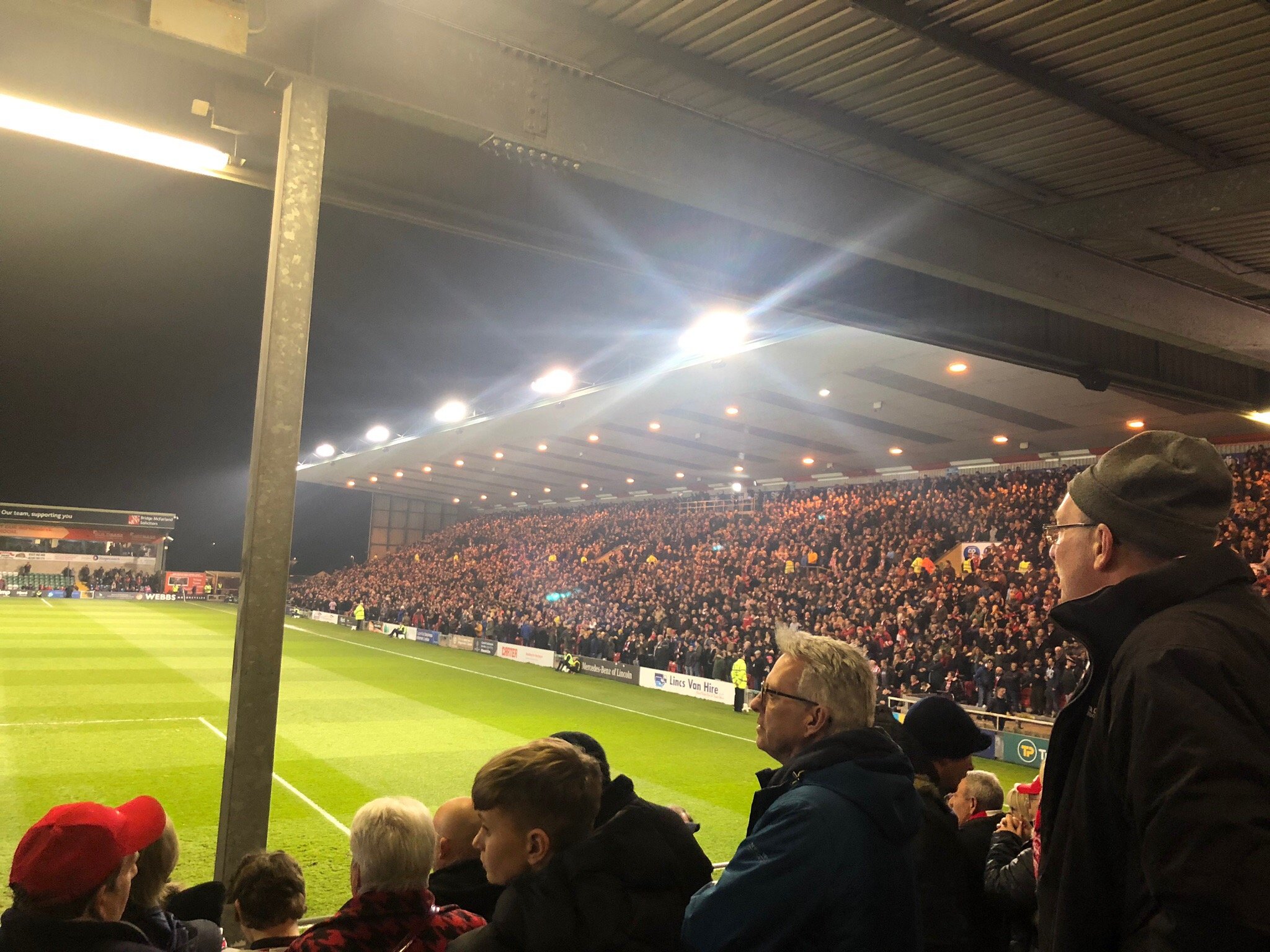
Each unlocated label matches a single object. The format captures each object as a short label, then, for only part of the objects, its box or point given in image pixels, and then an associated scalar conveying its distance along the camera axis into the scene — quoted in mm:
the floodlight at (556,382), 23797
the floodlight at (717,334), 16672
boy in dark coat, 2053
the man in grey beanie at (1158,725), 1318
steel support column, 4090
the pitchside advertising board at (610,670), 25172
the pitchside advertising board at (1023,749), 14425
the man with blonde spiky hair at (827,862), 2127
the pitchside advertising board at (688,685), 21609
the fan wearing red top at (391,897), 2408
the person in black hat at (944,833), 3127
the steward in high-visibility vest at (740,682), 20422
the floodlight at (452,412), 30188
